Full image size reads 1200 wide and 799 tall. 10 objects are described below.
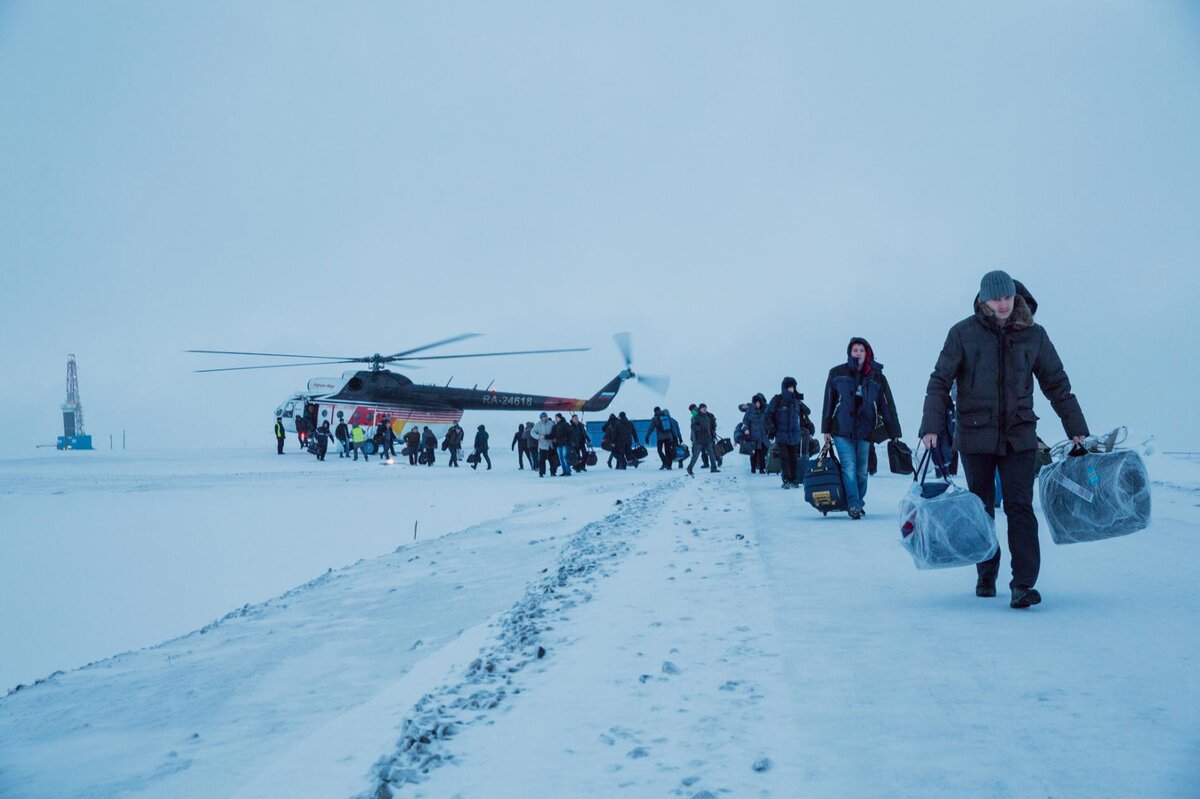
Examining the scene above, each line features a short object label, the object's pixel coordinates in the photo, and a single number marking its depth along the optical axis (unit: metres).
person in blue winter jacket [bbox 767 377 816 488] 13.87
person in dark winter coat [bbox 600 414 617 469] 26.59
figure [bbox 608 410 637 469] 26.72
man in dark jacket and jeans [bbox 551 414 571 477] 23.11
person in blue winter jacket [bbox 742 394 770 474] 20.52
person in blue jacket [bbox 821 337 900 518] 9.05
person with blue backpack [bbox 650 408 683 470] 25.17
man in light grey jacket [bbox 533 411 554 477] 22.94
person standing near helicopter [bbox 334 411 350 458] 35.53
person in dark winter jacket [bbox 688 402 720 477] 21.19
